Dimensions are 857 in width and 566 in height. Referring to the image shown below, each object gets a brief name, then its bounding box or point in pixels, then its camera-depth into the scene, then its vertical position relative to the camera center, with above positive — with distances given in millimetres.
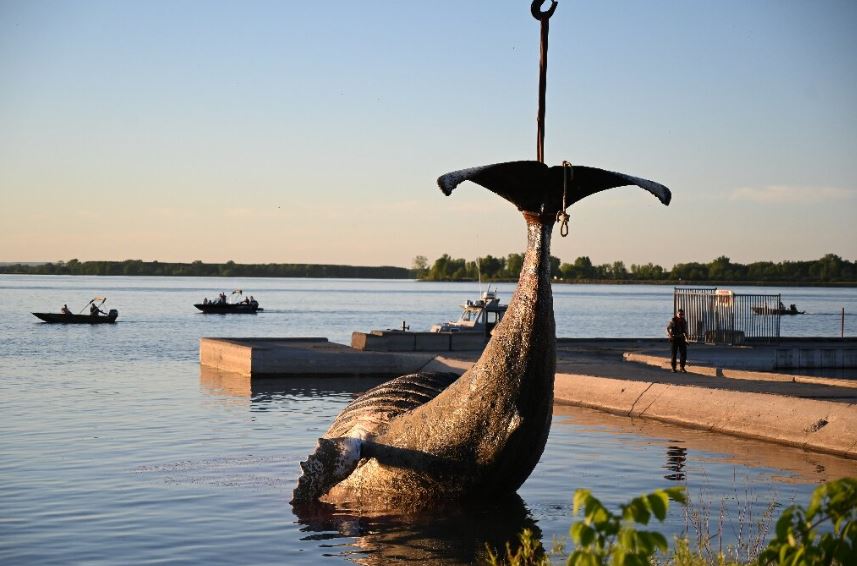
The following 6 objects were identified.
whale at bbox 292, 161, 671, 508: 11758 -1386
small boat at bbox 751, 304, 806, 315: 41406 -731
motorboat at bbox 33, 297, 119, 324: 78062 -3089
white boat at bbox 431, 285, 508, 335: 44750 -1398
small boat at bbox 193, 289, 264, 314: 106050 -2859
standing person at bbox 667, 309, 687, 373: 29188 -1179
